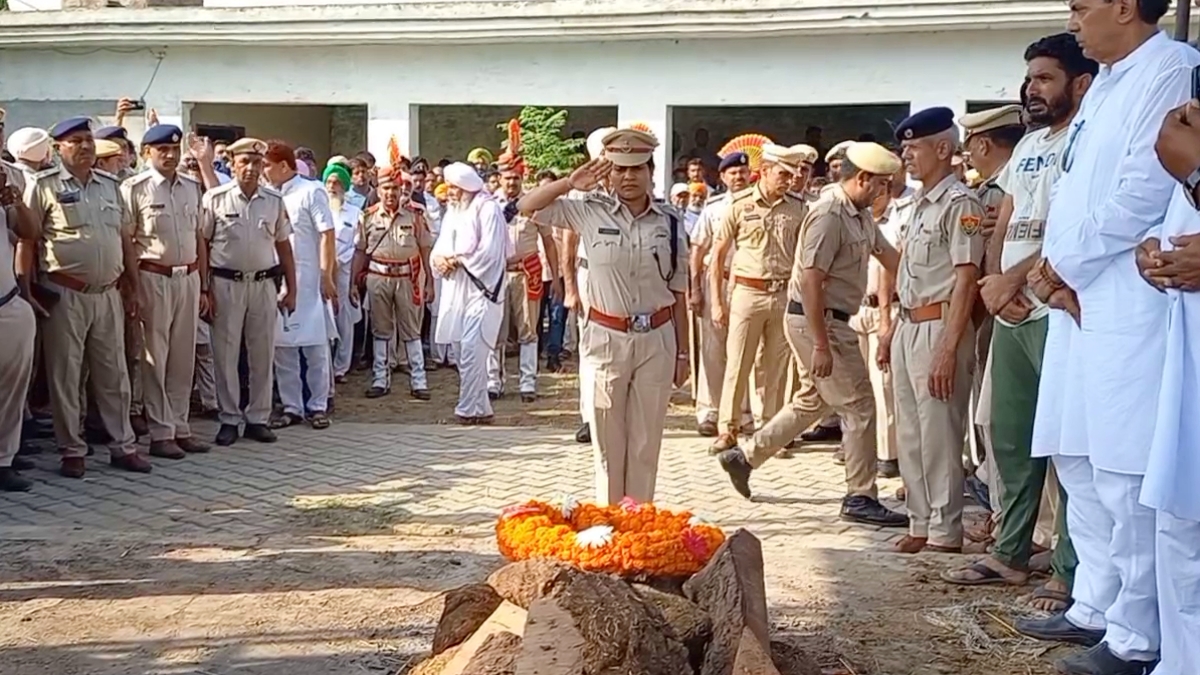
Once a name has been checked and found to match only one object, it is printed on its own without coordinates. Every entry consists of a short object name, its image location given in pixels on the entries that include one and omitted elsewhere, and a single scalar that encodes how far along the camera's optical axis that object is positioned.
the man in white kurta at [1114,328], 4.18
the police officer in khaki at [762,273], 9.02
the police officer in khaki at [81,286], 8.11
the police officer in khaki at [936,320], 5.98
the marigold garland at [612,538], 4.82
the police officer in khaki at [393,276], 11.67
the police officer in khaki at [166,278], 8.74
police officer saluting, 6.34
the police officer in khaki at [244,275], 9.28
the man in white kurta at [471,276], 10.61
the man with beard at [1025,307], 5.38
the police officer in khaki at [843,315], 6.95
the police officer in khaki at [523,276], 12.09
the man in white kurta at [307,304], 10.33
